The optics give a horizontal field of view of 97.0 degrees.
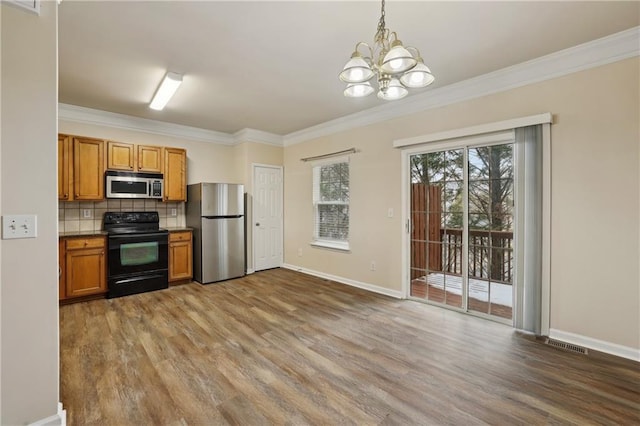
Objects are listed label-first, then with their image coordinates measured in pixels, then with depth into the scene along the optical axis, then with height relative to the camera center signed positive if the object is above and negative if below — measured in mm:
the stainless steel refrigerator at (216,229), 4730 -326
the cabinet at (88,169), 3951 +598
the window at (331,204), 4836 +115
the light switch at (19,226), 1438 -81
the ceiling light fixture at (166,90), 3117 +1450
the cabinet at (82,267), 3656 -754
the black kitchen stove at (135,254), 3984 -641
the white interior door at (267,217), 5512 -133
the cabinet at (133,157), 4240 +833
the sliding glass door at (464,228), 3121 -212
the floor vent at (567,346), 2504 -1240
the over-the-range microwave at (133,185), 4195 +401
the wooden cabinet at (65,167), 3816 +590
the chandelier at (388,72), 1708 +916
